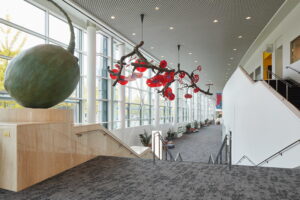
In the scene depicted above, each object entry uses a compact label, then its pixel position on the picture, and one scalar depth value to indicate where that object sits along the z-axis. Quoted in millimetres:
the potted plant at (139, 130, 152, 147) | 12430
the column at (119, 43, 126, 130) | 10523
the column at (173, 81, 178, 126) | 19609
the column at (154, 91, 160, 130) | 15305
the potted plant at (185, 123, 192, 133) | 23948
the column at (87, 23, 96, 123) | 7953
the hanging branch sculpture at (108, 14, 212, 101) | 4355
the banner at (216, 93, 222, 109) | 39125
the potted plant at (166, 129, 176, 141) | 17594
